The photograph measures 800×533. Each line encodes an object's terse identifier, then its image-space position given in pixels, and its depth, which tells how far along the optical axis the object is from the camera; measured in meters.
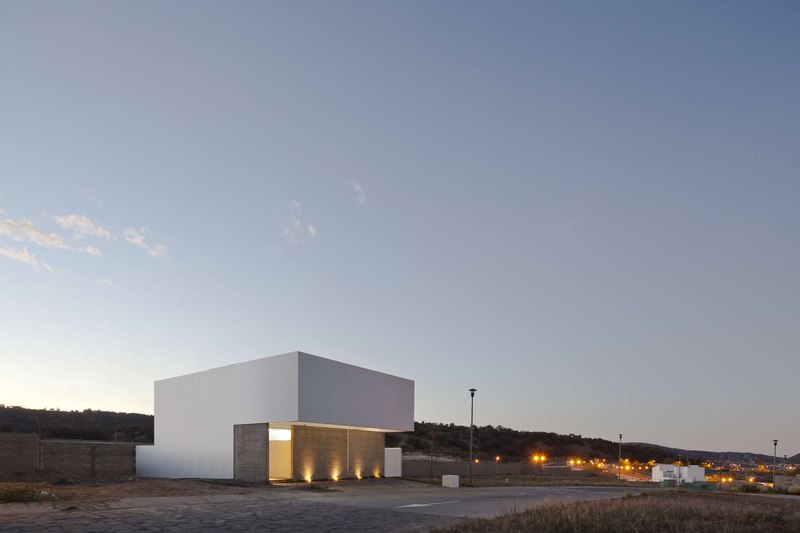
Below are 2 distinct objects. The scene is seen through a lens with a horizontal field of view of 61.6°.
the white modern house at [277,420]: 34.81
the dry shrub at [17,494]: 20.25
